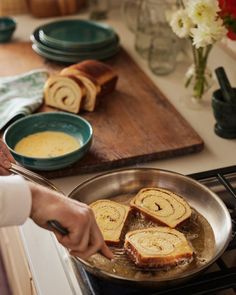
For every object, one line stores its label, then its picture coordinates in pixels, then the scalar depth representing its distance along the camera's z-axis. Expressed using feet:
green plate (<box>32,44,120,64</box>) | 5.01
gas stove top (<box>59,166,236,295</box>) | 2.51
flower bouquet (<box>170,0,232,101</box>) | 3.62
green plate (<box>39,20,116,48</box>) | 5.44
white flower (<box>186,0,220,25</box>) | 3.58
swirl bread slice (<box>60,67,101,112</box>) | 4.25
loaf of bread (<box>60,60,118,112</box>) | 4.28
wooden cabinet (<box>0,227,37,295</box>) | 3.11
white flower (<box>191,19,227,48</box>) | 3.66
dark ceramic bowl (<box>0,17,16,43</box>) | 5.49
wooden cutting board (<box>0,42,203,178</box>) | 3.68
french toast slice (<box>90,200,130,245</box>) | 2.85
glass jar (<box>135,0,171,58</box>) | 5.35
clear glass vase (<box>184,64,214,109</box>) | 4.32
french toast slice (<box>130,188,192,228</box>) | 2.98
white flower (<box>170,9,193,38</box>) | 3.87
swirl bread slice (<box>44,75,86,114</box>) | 4.22
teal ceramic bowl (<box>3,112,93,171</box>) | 3.42
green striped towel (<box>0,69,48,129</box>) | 4.05
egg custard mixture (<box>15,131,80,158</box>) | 3.60
